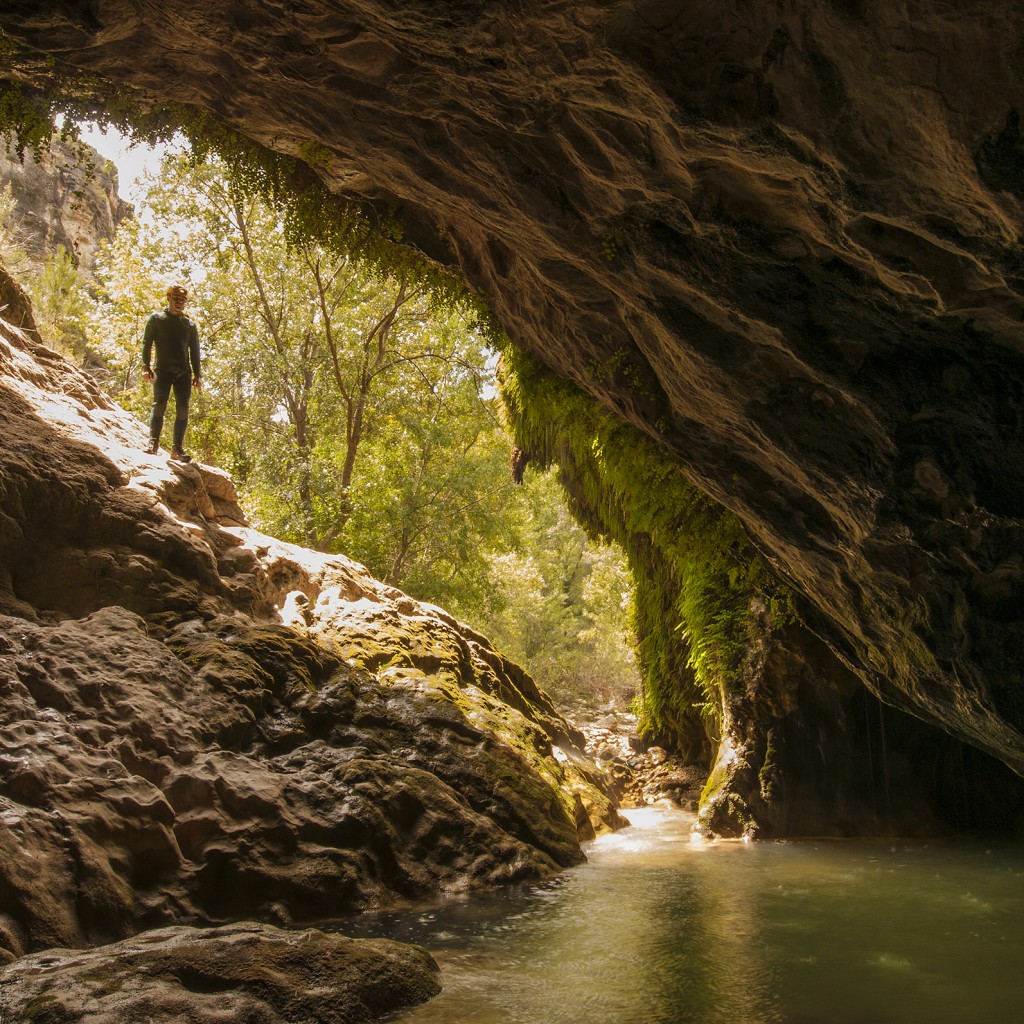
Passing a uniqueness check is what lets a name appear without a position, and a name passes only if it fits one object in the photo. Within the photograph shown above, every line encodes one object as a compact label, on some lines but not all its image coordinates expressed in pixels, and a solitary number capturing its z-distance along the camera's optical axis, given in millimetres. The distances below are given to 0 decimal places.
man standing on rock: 9164
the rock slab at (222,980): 3236
